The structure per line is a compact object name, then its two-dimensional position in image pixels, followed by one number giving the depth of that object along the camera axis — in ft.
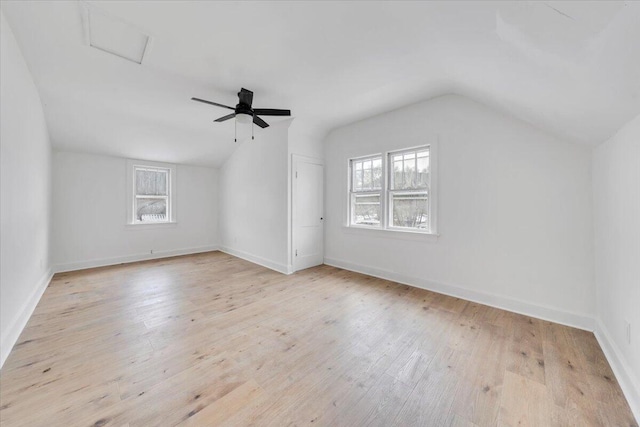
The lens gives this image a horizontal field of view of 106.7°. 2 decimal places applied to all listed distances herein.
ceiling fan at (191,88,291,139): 9.41
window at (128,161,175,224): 16.94
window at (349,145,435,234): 11.39
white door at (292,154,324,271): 14.01
